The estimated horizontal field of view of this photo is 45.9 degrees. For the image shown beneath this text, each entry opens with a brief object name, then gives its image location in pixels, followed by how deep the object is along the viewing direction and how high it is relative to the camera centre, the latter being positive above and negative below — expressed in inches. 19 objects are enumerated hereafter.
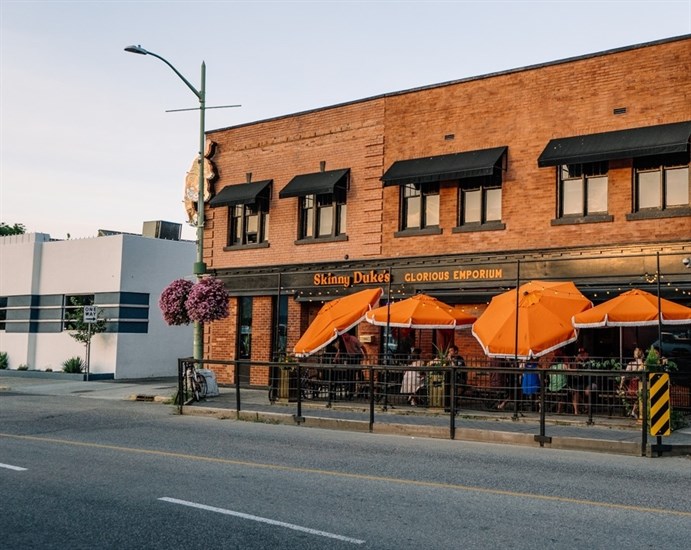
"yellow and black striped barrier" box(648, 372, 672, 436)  510.3 -31.5
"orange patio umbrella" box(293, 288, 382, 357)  794.8 +28.4
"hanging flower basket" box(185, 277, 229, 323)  887.7 +48.3
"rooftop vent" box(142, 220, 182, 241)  1487.5 +210.2
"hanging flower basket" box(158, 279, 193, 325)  915.4 +47.8
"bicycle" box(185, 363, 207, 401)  803.1 -35.9
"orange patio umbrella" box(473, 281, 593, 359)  688.4 +28.7
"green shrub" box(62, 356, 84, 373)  1288.1 -36.6
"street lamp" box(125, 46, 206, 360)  871.1 +162.4
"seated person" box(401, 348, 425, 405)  732.7 -28.7
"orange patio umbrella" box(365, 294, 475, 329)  774.5 +35.4
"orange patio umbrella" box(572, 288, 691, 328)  657.0 +37.1
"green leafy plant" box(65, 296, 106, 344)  1256.2 +25.0
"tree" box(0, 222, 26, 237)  3051.2 +421.7
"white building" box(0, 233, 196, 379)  1283.2 +72.8
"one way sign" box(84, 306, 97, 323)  1187.9 +41.5
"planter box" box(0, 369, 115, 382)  1238.3 -52.2
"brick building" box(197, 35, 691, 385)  780.0 +178.9
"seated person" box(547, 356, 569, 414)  606.5 -21.8
